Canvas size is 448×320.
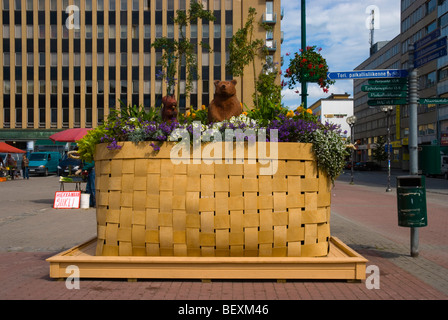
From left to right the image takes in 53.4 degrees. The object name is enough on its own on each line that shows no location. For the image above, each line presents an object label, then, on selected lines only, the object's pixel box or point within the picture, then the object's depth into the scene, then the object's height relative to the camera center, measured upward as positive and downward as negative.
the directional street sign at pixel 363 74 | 7.26 +1.36
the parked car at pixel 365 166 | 57.84 -1.31
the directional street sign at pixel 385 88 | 7.09 +1.10
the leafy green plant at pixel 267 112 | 4.89 +0.50
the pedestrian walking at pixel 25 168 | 30.42 -0.62
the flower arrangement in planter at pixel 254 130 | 4.46 +0.28
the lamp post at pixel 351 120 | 29.12 +2.37
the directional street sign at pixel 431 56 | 6.54 +1.51
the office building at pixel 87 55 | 49.34 +11.61
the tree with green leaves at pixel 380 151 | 65.55 +0.72
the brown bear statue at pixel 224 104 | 5.02 +0.60
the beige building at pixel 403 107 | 47.38 +8.34
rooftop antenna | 84.16 +22.14
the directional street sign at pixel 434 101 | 9.13 +1.34
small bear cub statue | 5.45 +0.61
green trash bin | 5.99 -0.67
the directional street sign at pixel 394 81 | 7.09 +1.20
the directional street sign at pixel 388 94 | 7.07 +0.98
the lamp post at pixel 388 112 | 24.41 +2.57
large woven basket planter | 4.37 -0.48
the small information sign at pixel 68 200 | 12.65 -1.18
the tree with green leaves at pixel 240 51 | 9.17 +2.19
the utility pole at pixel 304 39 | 7.33 +2.09
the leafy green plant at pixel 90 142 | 4.88 +0.18
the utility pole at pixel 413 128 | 6.19 +0.42
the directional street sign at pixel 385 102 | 7.16 +0.89
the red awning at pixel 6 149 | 26.98 +0.65
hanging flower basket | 6.64 +1.34
